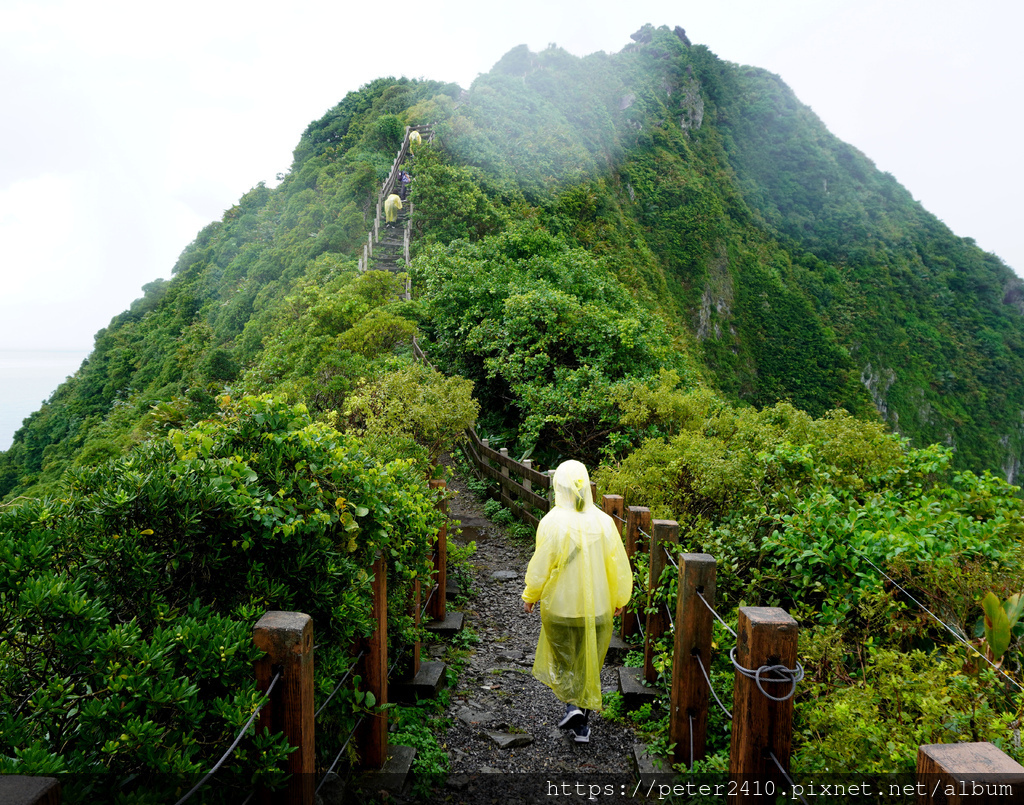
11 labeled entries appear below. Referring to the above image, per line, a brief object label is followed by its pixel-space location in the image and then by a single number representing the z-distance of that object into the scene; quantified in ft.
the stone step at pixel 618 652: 15.28
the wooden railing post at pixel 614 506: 16.67
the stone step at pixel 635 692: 12.82
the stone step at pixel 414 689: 12.84
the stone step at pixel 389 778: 9.56
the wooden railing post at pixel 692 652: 9.88
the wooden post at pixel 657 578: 12.79
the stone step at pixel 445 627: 16.61
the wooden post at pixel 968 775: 3.92
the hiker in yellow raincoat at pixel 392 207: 73.61
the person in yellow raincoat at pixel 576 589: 11.89
